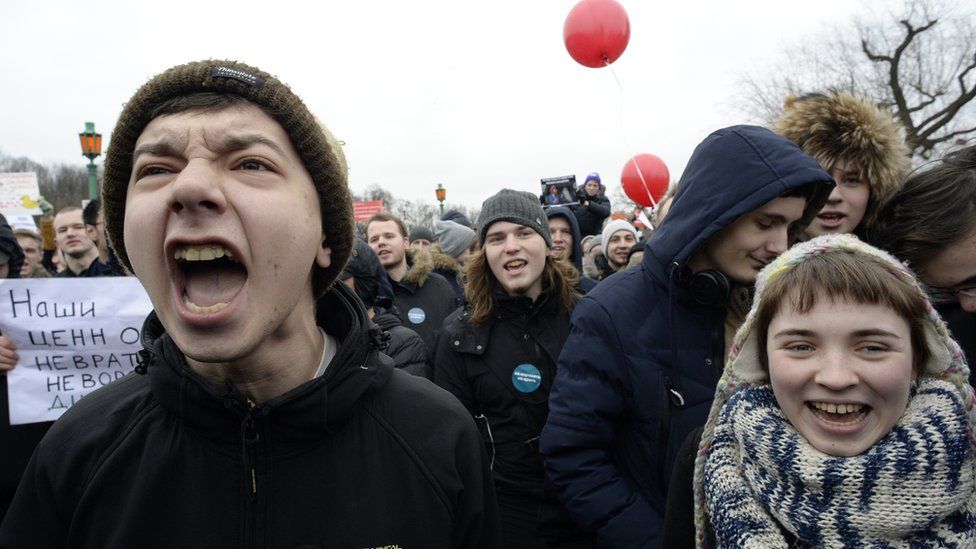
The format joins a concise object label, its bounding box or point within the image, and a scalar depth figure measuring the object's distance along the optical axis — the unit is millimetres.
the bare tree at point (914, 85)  19312
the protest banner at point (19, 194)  9867
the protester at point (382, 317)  3227
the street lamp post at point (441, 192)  29481
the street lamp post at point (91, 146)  13703
